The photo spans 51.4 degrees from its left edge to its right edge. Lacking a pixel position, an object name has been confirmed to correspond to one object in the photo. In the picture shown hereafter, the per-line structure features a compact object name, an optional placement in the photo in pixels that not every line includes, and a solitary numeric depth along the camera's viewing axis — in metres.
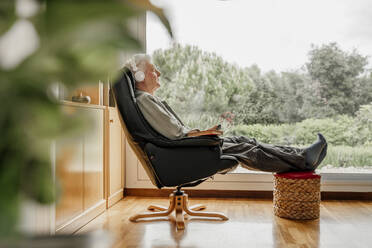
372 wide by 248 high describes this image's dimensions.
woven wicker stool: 2.91
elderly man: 2.91
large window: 3.94
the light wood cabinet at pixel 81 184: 2.37
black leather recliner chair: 2.53
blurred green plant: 0.21
